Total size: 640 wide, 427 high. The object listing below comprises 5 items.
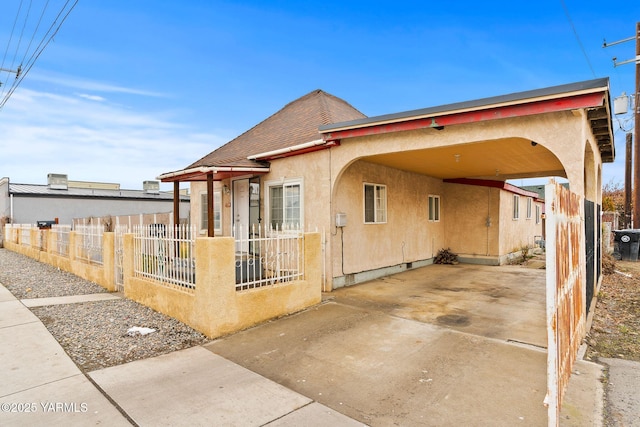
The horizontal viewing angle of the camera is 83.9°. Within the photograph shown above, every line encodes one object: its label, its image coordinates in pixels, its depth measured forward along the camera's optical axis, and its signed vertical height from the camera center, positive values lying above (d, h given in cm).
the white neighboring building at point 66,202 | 2128 +82
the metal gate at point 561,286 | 261 -70
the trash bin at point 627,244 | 1418 -149
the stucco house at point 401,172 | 566 +103
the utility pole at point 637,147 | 1631 +276
